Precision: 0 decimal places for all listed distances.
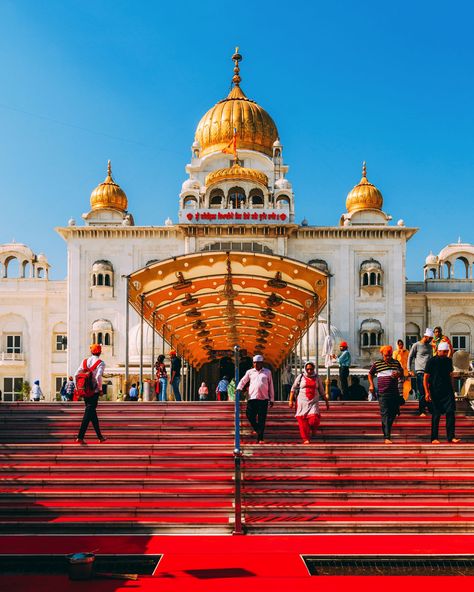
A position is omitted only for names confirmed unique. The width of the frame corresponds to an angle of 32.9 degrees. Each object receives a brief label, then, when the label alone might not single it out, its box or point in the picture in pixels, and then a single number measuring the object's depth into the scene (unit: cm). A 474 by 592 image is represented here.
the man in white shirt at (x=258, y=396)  1305
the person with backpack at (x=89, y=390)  1285
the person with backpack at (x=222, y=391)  2429
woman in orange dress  1775
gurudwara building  4388
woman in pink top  1293
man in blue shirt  1977
